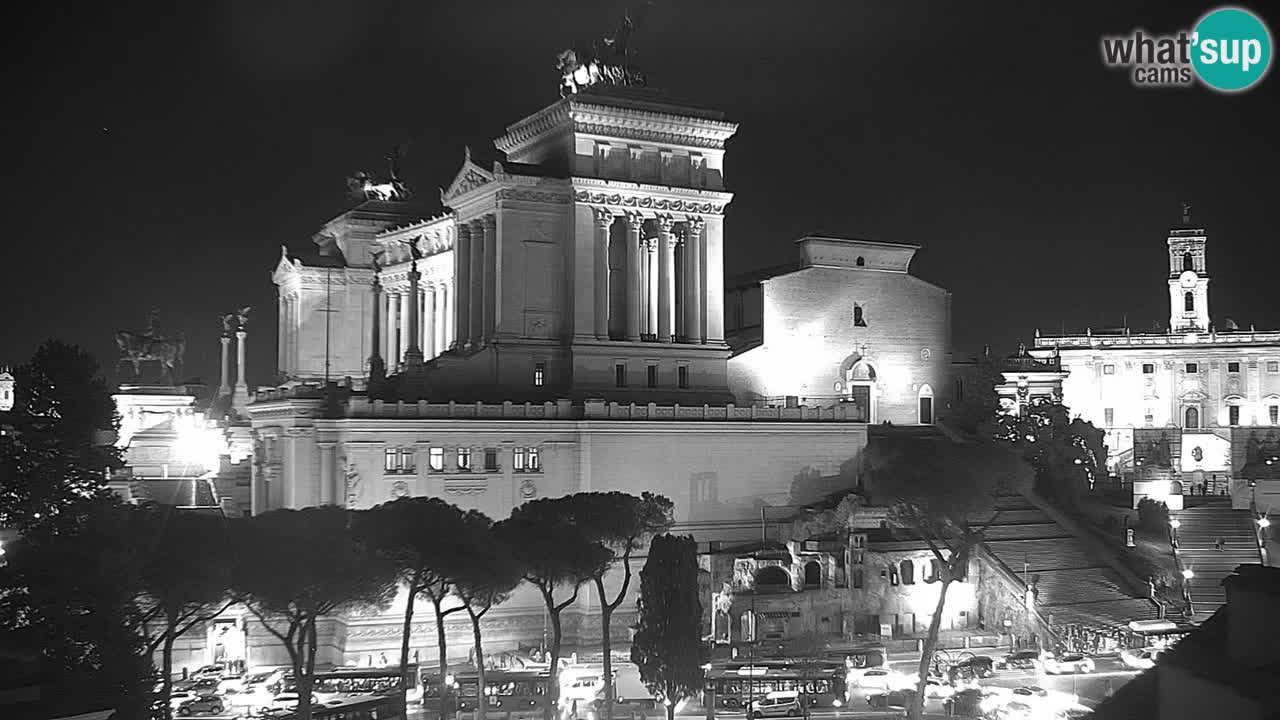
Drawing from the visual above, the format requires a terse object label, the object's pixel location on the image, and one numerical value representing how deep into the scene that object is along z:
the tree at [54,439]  56.22
